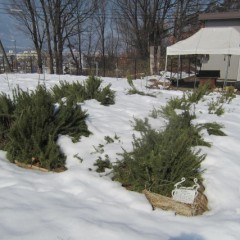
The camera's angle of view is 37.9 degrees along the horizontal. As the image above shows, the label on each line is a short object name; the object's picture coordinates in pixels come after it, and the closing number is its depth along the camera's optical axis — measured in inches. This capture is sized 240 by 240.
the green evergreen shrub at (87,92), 275.4
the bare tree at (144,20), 1393.9
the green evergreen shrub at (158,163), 148.9
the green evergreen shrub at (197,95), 329.7
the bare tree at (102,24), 1721.2
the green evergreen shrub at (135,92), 347.0
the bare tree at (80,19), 1468.8
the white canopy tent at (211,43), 571.2
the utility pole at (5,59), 804.1
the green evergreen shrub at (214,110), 277.1
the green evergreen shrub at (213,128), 215.8
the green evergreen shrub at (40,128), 177.8
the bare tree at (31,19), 1280.8
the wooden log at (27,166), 175.3
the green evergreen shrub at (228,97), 365.4
